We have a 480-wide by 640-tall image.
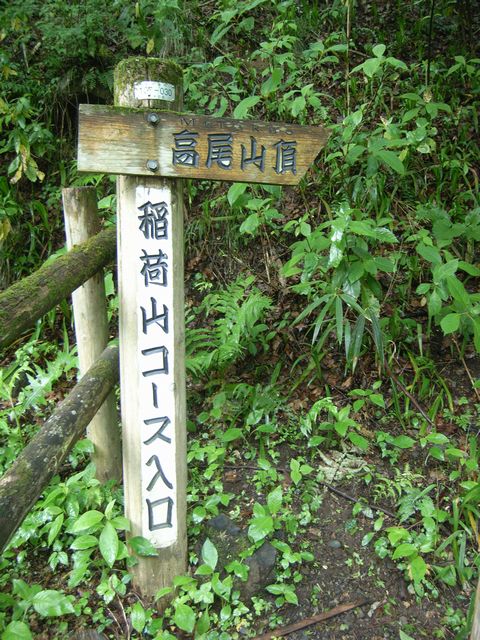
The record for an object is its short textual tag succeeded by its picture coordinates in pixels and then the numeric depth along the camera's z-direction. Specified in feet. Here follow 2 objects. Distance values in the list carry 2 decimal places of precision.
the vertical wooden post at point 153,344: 6.26
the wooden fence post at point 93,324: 8.59
